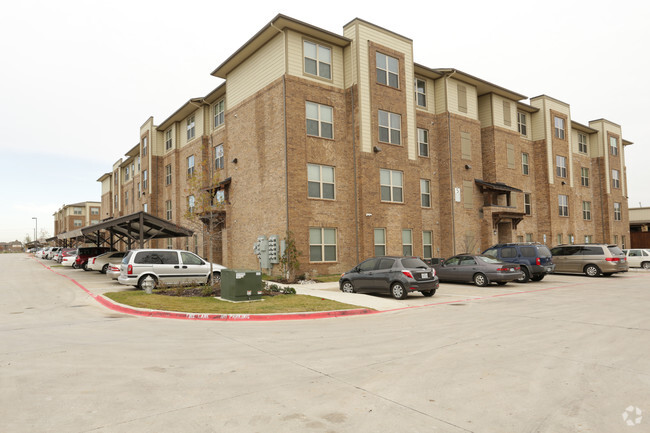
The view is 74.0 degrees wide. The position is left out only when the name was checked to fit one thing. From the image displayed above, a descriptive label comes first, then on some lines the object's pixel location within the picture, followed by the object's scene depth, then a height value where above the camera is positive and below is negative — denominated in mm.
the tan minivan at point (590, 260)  23719 -1436
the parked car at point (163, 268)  17516 -933
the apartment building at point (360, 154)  23609 +5851
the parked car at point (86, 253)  35656 -451
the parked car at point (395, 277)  15062 -1355
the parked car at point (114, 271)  19562 -1108
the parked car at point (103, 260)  29731 -905
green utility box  13773 -1344
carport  24906 +1185
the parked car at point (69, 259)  39438 -1059
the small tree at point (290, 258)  22047 -843
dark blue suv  21172 -1090
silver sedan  18953 -1503
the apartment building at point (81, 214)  105406 +8369
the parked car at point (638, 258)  30578 -1788
